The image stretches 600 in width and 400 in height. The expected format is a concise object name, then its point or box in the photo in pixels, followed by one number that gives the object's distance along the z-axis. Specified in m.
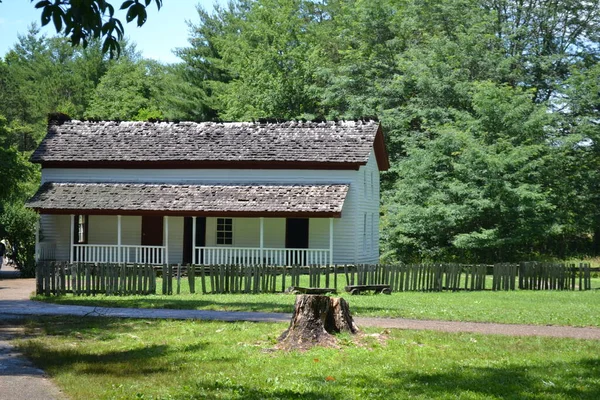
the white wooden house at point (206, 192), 35.44
